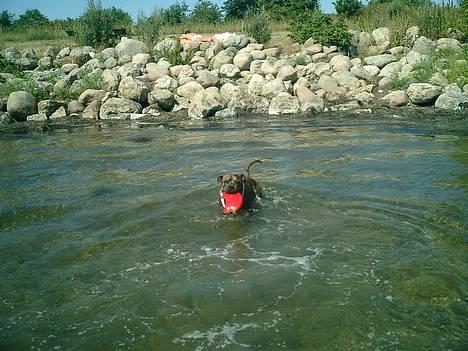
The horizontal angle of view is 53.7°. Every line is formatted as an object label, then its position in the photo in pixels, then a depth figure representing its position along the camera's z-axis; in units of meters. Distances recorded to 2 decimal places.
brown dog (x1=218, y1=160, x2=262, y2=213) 6.96
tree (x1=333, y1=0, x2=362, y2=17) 30.72
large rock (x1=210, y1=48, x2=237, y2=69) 21.14
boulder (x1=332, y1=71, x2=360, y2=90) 18.28
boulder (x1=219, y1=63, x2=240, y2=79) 20.05
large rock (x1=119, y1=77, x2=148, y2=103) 17.97
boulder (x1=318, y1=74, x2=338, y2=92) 18.20
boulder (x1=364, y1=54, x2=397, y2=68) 20.10
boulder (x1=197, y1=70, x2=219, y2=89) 18.59
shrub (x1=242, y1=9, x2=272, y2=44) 25.22
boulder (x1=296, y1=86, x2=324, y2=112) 16.94
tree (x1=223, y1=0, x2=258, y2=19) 43.78
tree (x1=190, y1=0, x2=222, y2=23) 42.84
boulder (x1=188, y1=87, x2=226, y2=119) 16.94
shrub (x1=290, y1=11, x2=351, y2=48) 21.97
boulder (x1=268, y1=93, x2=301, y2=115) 17.10
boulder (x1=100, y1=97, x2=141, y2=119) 17.69
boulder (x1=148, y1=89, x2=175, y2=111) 17.77
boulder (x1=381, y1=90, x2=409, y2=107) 16.59
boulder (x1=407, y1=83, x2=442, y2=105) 16.12
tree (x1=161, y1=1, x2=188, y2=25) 46.96
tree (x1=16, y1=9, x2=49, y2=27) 54.38
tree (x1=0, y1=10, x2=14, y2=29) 52.81
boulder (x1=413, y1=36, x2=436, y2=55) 20.17
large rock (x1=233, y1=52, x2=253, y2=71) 20.59
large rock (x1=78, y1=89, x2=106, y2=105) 18.38
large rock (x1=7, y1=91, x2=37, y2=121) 17.36
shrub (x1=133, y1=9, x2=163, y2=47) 24.99
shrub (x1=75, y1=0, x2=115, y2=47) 25.57
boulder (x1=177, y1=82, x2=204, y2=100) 18.22
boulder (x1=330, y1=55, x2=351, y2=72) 19.64
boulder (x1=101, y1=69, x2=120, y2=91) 18.72
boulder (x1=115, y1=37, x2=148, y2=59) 23.14
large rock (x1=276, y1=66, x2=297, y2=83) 18.59
